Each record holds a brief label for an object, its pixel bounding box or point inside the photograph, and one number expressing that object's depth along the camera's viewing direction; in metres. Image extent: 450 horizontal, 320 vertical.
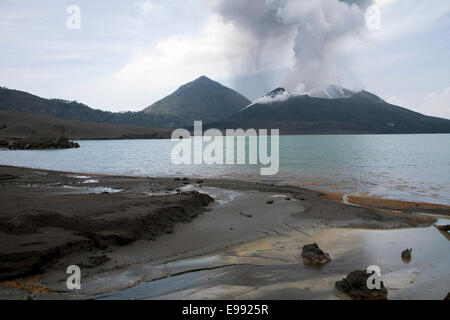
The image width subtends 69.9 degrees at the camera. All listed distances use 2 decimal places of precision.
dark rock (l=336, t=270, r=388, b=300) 4.95
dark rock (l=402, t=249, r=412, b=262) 6.76
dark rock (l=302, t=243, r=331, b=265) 6.37
